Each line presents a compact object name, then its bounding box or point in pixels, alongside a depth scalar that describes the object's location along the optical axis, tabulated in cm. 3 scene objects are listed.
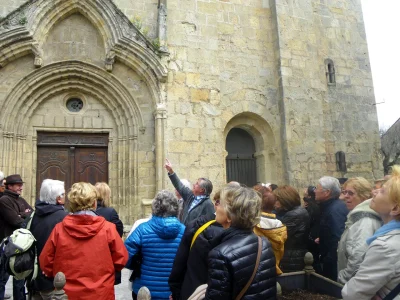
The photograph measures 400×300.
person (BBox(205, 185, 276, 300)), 216
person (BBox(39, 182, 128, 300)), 305
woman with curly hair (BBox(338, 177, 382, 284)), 302
